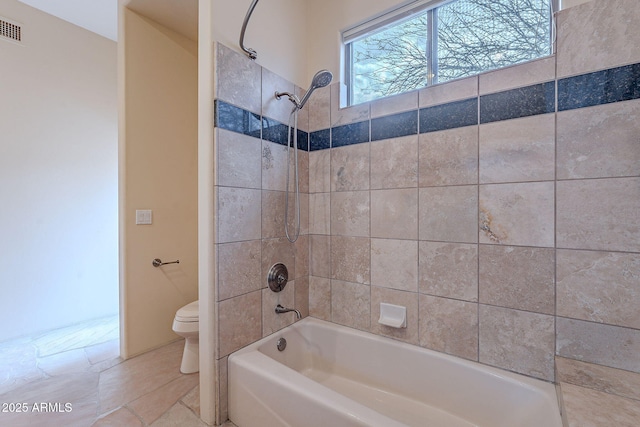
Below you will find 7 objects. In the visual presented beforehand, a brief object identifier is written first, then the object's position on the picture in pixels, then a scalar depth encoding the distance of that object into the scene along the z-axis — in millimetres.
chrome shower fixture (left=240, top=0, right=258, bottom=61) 1381
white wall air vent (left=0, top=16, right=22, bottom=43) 2211
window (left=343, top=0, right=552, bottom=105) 1327
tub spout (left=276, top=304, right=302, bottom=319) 1640
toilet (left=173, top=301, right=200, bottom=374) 1784
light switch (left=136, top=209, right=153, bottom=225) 2047
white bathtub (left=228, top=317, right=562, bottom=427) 1058
